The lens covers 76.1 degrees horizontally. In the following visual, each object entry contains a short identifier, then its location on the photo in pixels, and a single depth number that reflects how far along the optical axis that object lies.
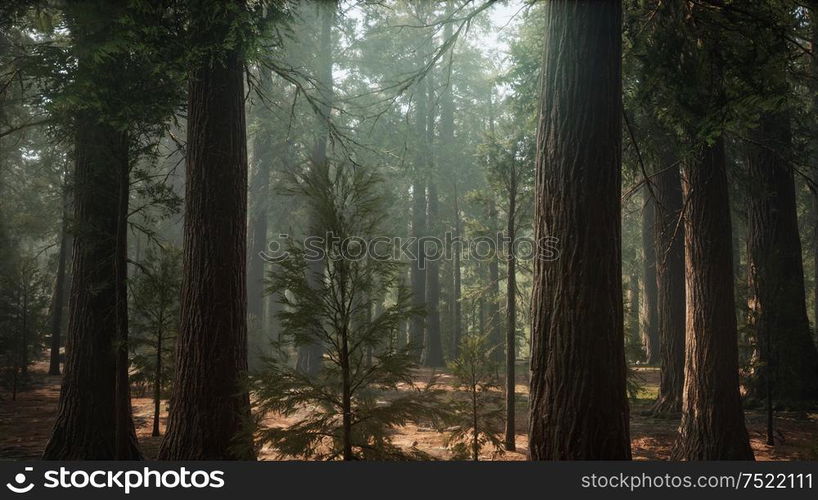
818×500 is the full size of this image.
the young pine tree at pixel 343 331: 5.29
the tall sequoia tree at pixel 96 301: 6.79
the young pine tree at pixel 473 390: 7.89
